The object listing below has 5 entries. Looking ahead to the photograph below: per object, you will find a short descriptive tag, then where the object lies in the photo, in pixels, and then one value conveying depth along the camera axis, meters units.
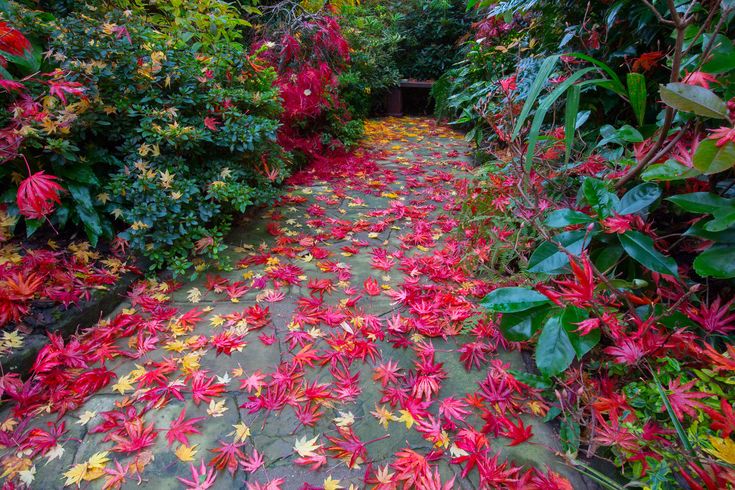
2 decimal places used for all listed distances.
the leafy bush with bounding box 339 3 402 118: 4.62
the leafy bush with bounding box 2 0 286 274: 1.85
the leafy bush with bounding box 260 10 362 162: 3.45
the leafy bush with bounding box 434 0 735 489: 0.94
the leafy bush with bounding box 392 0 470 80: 6.59
